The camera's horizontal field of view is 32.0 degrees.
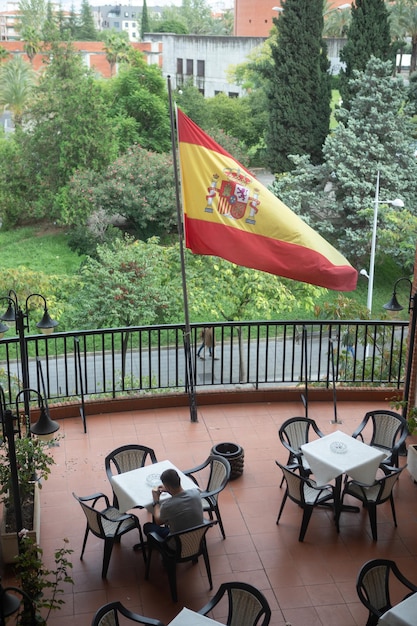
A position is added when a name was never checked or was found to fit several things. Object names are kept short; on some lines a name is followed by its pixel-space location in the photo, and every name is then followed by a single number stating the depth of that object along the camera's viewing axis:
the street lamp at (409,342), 8.48
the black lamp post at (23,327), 6.80
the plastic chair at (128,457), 7.30
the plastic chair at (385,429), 8.16
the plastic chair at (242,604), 5.22
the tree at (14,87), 40.97
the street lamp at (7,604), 3.79
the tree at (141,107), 36.34
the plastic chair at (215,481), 6.92
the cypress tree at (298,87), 30.52
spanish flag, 7.75
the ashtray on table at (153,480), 6.91
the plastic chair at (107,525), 6.44
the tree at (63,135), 32.91
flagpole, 8.46
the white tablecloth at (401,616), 5.13
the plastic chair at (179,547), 6.16
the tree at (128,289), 21.28
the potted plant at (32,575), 4.98
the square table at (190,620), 5.12
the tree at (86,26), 59.70
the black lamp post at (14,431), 5.18
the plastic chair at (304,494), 6.97
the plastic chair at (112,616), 5.00
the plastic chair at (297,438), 7.73
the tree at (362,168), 29.39
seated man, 6.17
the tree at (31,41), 46.91
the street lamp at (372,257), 25.44
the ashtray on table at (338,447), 7.46
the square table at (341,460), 7.22
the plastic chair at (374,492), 7.10
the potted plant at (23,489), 6.58
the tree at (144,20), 56.97
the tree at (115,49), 47.09
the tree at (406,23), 36.61
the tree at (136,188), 28.52
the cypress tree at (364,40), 30.14
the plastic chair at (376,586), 5.43
